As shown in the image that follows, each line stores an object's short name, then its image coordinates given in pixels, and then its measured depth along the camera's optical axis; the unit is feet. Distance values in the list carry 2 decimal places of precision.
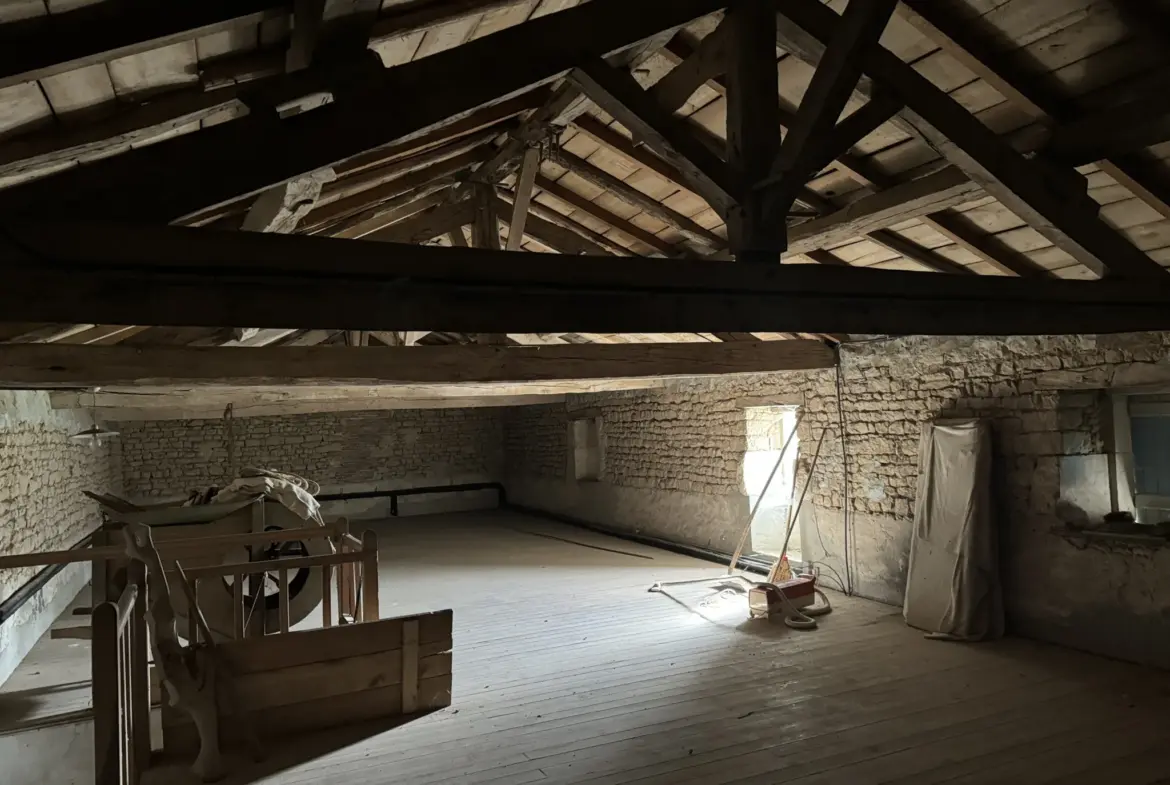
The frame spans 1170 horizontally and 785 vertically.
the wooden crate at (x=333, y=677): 11.60
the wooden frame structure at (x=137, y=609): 8.37
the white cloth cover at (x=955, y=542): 16.07
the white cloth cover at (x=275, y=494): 16.75
